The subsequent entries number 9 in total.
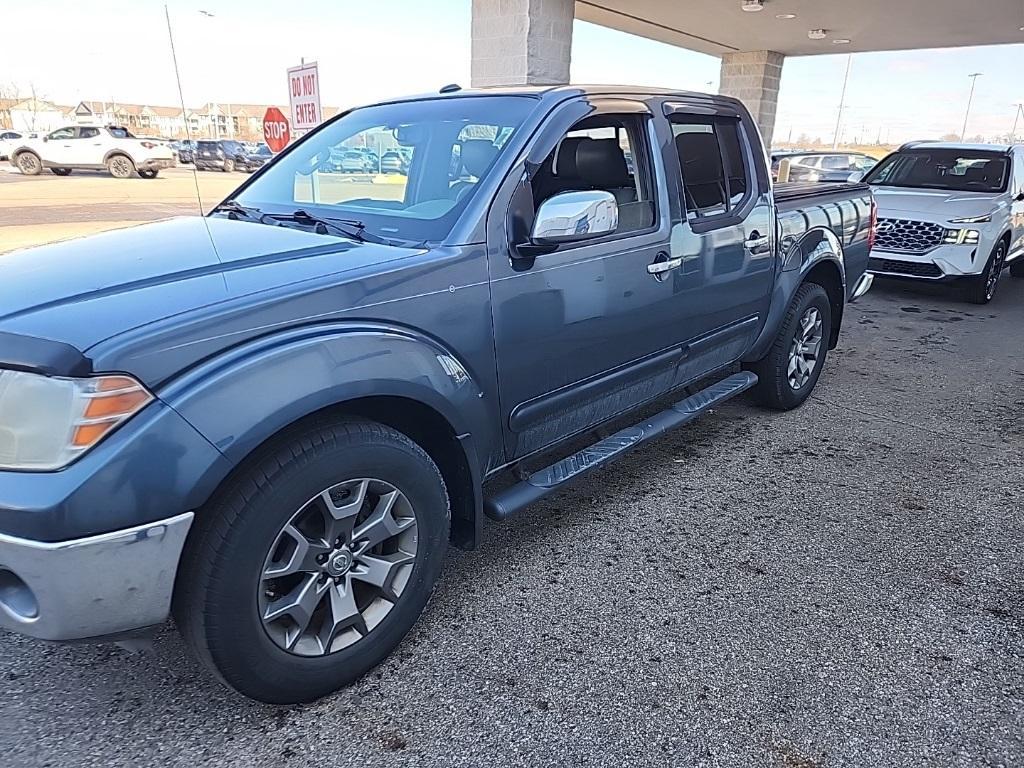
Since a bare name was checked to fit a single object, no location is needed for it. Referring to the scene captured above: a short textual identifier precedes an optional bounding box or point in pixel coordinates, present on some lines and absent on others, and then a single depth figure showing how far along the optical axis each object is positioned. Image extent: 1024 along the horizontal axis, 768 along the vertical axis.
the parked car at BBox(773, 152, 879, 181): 18.14
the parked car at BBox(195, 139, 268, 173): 36.72
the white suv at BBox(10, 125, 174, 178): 26.28
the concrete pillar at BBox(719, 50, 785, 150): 15.20
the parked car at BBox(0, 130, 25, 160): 31.87
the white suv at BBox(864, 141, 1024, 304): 8.23
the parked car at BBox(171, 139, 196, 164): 41.16
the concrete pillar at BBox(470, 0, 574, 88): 8.39
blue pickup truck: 1.78
